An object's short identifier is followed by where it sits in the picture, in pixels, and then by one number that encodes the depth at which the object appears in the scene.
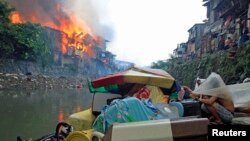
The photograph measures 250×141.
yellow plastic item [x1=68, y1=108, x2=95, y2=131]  5.15
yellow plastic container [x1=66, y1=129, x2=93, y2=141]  3.41
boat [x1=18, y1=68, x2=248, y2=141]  2.65
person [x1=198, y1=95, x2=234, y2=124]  3.87
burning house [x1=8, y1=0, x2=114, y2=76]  57.88
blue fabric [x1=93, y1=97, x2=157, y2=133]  3.62
